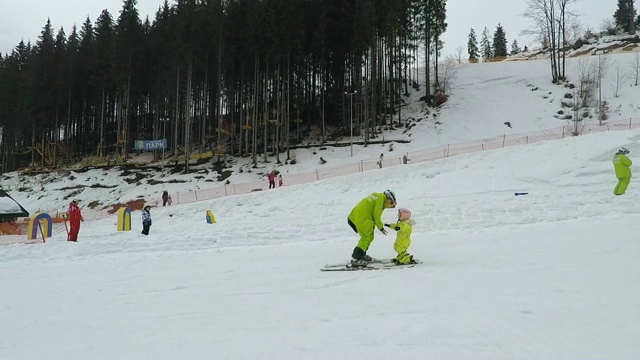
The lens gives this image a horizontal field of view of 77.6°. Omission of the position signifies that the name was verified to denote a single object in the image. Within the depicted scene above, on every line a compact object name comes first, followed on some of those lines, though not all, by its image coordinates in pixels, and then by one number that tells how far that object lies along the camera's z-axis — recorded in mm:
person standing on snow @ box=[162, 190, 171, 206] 24222
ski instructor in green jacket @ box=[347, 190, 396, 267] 7648
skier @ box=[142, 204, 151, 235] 14297
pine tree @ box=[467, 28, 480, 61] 86956
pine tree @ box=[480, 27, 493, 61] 96125
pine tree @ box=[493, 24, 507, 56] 89206
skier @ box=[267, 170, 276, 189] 25531
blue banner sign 37375
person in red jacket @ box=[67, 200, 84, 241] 14016
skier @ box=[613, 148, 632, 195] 12992
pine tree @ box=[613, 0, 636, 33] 67250
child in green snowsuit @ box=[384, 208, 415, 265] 7625
